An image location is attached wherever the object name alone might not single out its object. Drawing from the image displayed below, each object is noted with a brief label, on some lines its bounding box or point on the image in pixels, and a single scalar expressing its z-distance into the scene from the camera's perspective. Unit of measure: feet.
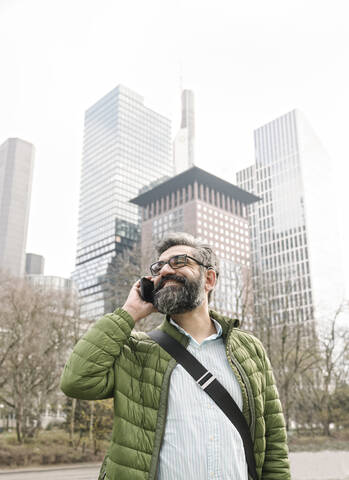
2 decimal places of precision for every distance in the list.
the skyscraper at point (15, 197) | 549.13
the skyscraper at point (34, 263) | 609.42
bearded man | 7.59
